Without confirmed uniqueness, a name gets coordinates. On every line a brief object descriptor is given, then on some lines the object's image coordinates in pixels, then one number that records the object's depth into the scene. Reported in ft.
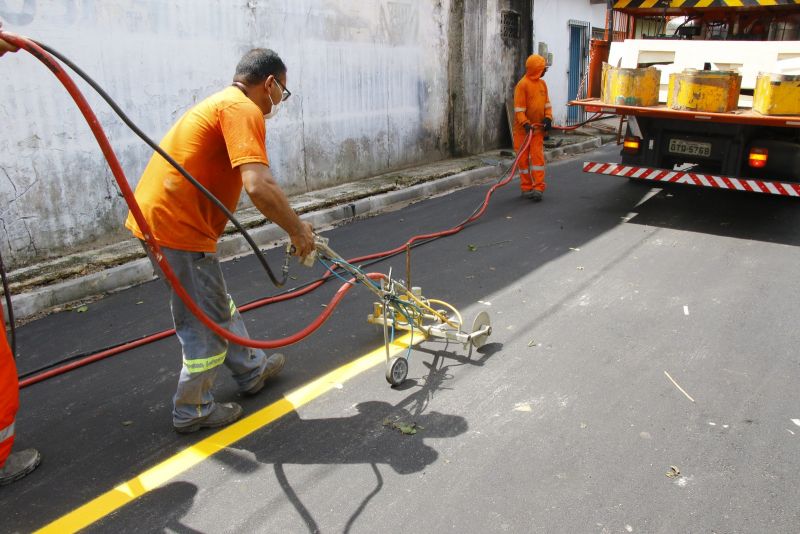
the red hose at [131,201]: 7.87
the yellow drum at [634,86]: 23.00
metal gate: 50.14
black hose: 8.27
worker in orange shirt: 9.29
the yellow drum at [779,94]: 19.69
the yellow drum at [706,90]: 20.84
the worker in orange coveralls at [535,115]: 27.37
